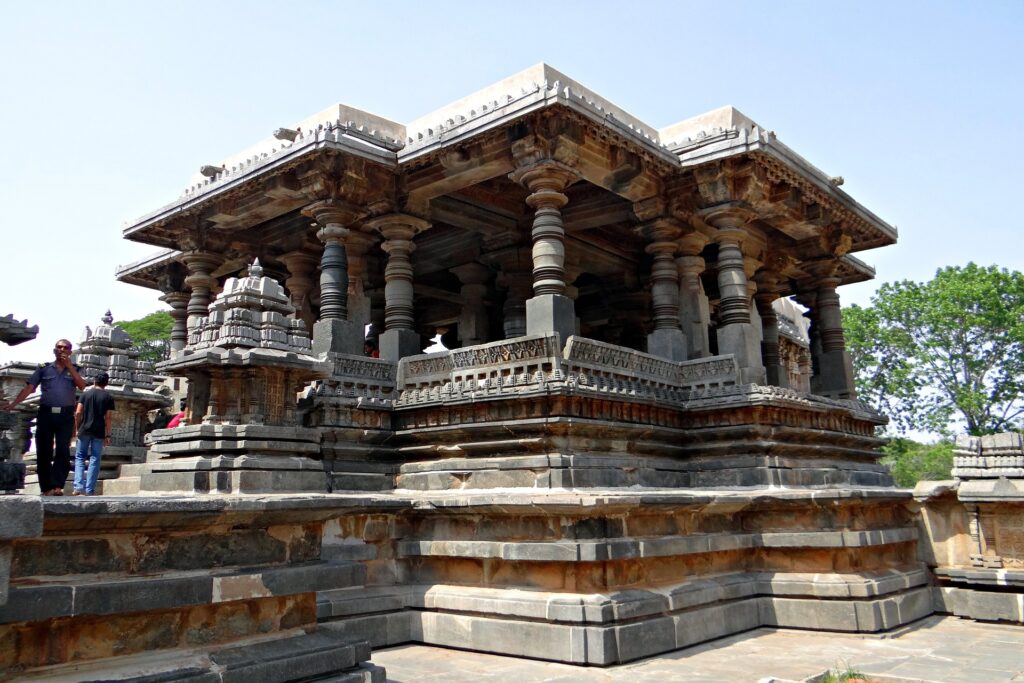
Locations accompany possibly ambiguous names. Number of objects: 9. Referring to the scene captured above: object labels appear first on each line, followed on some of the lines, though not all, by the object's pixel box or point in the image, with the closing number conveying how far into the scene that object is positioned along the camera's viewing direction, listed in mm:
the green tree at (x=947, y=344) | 29422
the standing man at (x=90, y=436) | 8422
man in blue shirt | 7883
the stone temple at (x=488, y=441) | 4508
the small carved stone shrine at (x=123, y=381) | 11141
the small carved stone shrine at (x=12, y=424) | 5898
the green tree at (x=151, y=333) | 39125
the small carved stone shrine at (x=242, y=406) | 7484
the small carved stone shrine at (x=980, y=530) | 8430
